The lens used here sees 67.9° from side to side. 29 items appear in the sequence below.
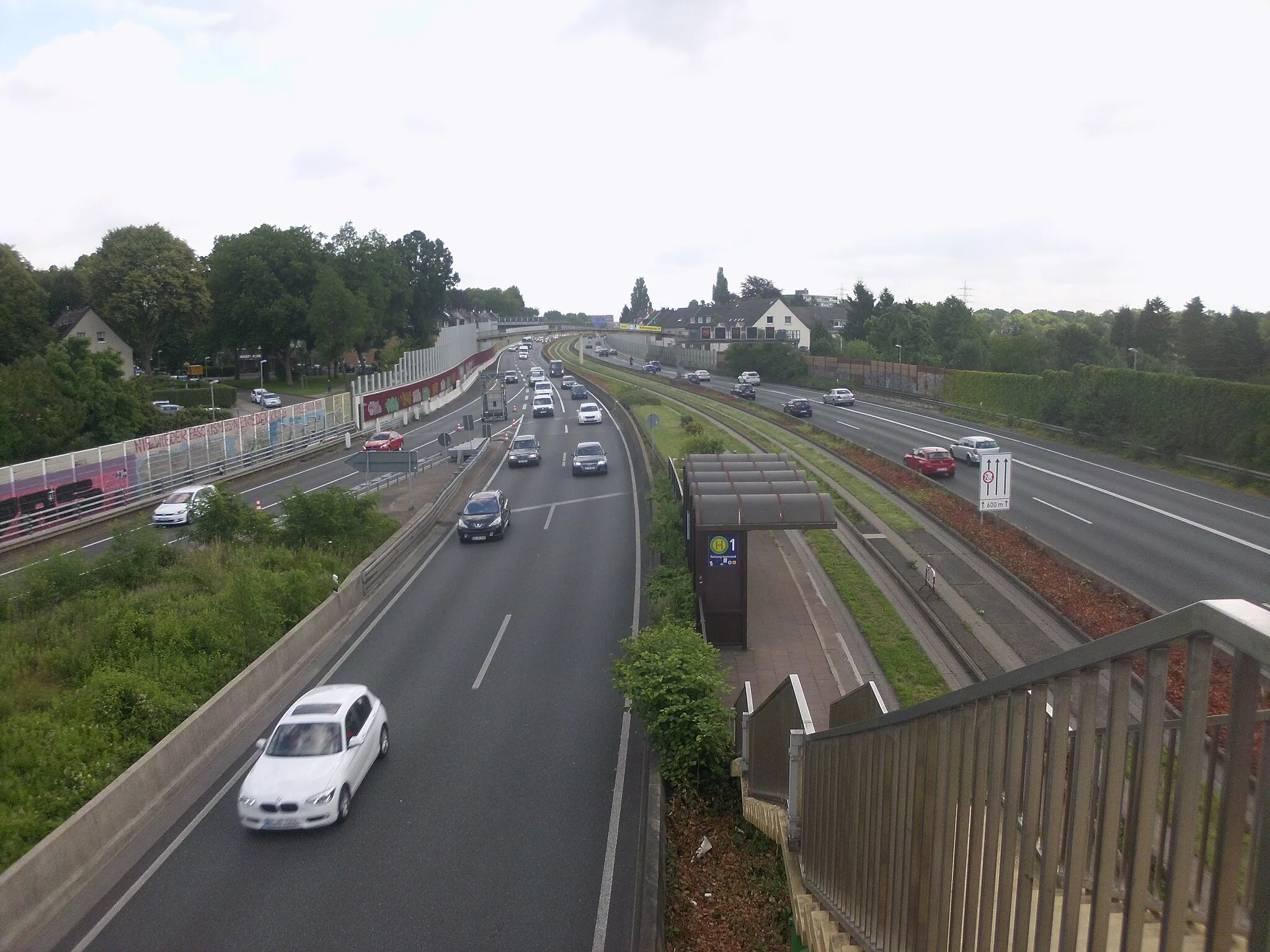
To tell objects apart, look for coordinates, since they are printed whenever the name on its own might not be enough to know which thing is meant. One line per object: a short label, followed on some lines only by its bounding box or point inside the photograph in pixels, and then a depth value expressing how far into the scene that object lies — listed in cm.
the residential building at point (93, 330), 7506
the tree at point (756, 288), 18500
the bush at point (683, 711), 1303
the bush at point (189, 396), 7331
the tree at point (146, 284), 7388
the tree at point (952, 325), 9556
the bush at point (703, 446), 3603
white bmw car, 1242
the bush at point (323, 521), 2738
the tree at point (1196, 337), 6681
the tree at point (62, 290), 8219
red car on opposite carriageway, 3866
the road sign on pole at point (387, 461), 3203
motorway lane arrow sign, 2744
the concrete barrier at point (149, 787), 1034
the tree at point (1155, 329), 8412
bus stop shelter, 1942
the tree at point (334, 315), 7606
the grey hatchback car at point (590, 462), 4231
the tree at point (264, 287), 8094
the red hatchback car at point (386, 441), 5003
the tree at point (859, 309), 11944
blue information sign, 1991
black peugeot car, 3042
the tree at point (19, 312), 6219
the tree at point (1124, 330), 8681
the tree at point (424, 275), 11269
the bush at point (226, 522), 2705
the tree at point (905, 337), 9475
